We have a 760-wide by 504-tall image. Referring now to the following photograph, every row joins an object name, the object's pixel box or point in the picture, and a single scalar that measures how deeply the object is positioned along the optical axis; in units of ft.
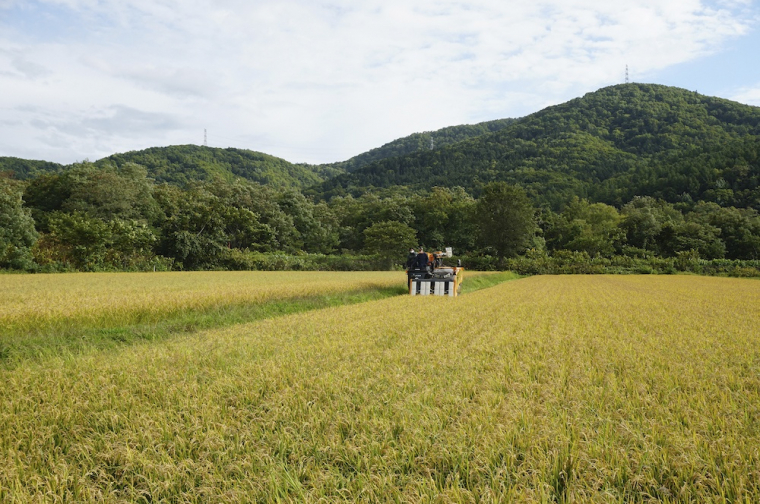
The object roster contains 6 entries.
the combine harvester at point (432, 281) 64.54
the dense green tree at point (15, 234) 101.57
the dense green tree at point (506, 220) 177.88
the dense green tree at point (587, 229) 207.31
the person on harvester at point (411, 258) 66.90
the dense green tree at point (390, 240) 195.93
